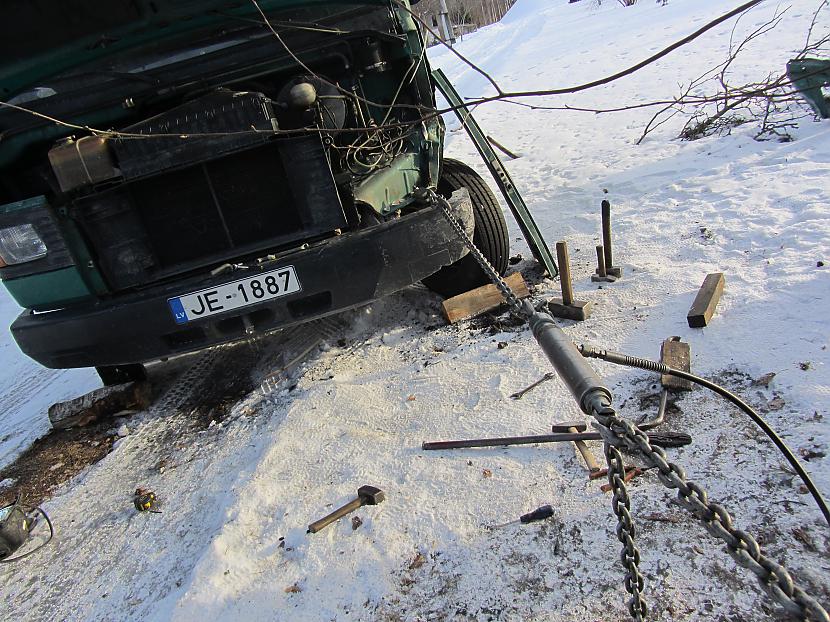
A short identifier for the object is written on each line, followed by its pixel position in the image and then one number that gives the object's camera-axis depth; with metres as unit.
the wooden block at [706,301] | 2.91
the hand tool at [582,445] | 2.23
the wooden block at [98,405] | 3.68
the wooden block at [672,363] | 2.37
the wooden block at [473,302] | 3.68
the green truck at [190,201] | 3.02
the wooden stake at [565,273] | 3.34
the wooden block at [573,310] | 3.31
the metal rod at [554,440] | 2.26
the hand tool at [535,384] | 2.77
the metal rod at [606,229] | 3.66
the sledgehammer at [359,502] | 2.26
